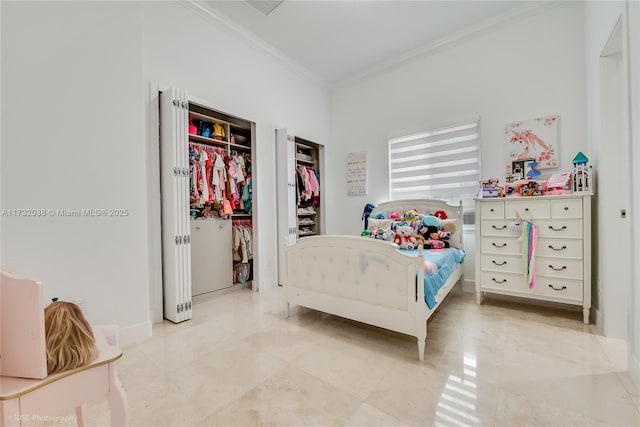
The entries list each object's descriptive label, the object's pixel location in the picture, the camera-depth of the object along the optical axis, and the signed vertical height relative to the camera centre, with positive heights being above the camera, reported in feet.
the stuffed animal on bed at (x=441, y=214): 10.60 -0.19
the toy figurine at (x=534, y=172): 9.41 +1.28
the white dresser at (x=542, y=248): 7.43 -1.23
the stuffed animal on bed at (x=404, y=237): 9.05 -0.95
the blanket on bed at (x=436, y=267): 6.18 -1.61
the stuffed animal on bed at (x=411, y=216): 10.50 -0.25
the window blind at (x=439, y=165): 10.84 +1.94
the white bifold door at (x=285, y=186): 11.79 +1.14
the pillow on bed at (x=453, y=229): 10.09 -0.76
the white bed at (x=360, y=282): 5.90 -1.84
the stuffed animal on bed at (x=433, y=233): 9.63 -0.88
